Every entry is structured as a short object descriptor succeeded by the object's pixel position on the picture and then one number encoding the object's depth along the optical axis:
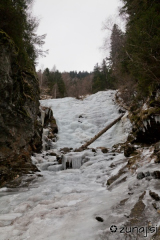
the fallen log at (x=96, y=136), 12.02
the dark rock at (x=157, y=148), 5.10
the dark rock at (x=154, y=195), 2.80
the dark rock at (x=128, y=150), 7.45
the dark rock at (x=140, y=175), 4.01
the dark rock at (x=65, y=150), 12.40
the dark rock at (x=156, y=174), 3.67
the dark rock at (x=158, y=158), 4.45
